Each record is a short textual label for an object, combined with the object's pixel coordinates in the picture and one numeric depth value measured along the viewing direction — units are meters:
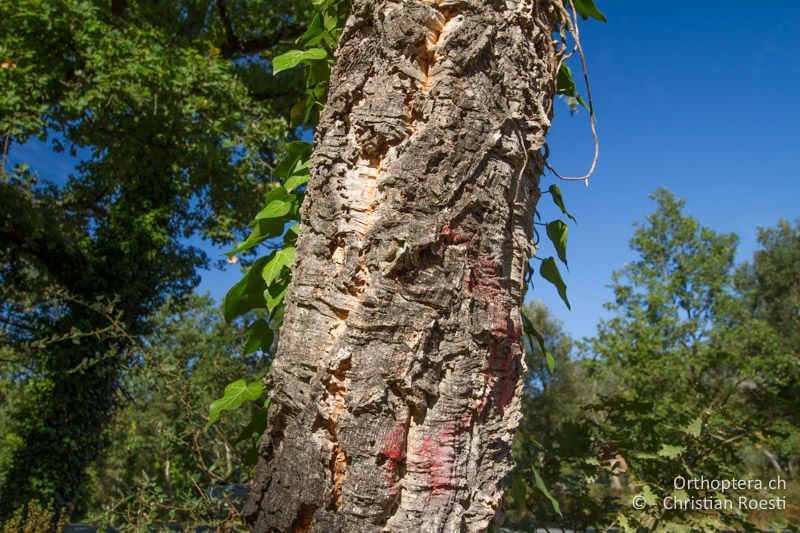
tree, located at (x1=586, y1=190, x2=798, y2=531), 16.64
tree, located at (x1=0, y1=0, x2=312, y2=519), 5.85
